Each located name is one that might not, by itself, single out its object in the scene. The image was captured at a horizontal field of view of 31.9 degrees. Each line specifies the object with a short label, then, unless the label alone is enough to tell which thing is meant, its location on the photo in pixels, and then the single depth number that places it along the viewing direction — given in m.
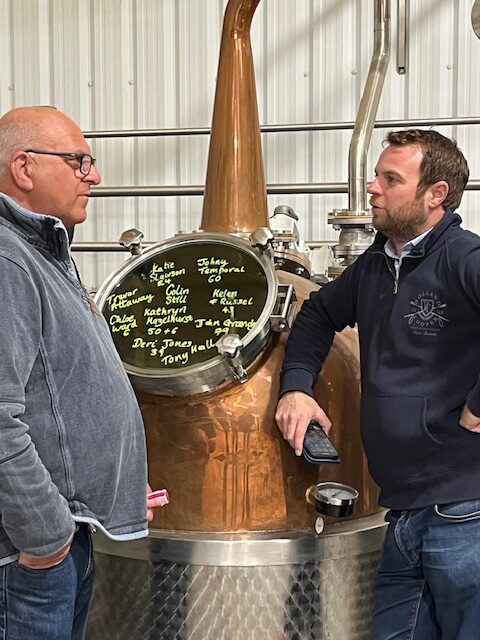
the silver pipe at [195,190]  2.99
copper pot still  1.76
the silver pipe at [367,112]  2.40
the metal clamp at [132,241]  2.04
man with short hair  1.56
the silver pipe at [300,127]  2.95
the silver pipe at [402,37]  3.05
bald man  1.19
